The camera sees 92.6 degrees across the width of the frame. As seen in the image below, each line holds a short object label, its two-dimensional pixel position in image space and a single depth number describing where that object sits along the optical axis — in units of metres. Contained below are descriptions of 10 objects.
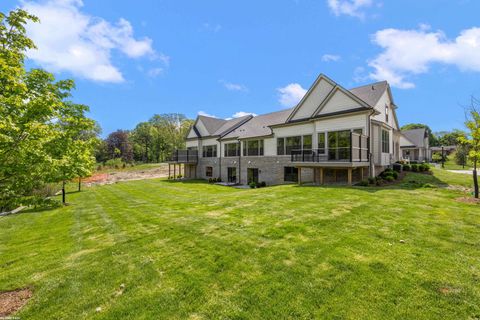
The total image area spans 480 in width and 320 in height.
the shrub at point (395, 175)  16.19
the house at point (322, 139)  15.88
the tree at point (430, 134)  78.39
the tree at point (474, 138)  11.00
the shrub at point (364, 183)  14.41
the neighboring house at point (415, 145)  40.03
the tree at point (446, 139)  70.75
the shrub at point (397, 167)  18.72
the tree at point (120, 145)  69.19
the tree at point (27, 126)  5.06
